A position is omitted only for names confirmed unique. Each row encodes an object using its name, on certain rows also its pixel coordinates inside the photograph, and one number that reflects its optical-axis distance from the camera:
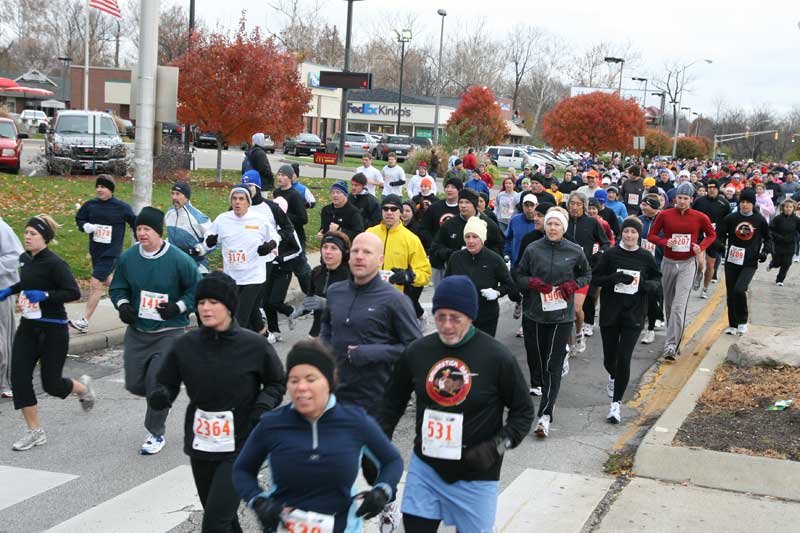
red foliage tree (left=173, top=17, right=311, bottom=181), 28.17
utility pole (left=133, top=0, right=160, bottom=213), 12.51
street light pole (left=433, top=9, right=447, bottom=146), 51.61
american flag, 27.56
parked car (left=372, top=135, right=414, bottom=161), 52.95
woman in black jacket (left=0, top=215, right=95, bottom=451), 7.33
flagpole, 49.94
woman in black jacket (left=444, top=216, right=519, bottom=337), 8.67
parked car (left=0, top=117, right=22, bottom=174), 26.67
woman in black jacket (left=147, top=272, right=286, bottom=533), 4.86
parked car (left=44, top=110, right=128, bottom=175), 27.14
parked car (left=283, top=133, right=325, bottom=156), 55.78
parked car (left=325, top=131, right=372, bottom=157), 57.12
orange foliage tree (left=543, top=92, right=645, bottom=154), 53.31
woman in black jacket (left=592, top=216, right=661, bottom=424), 8.96
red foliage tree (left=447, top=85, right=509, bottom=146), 56.47
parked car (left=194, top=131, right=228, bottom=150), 55.56
